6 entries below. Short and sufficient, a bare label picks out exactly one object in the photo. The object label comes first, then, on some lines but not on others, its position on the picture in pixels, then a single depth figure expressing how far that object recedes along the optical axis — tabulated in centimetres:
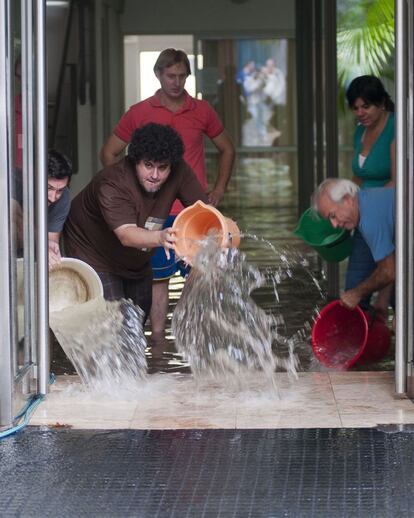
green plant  1179
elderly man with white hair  791
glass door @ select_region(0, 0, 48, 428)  666
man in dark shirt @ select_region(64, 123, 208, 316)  760
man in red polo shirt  1049
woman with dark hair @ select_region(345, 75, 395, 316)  898
